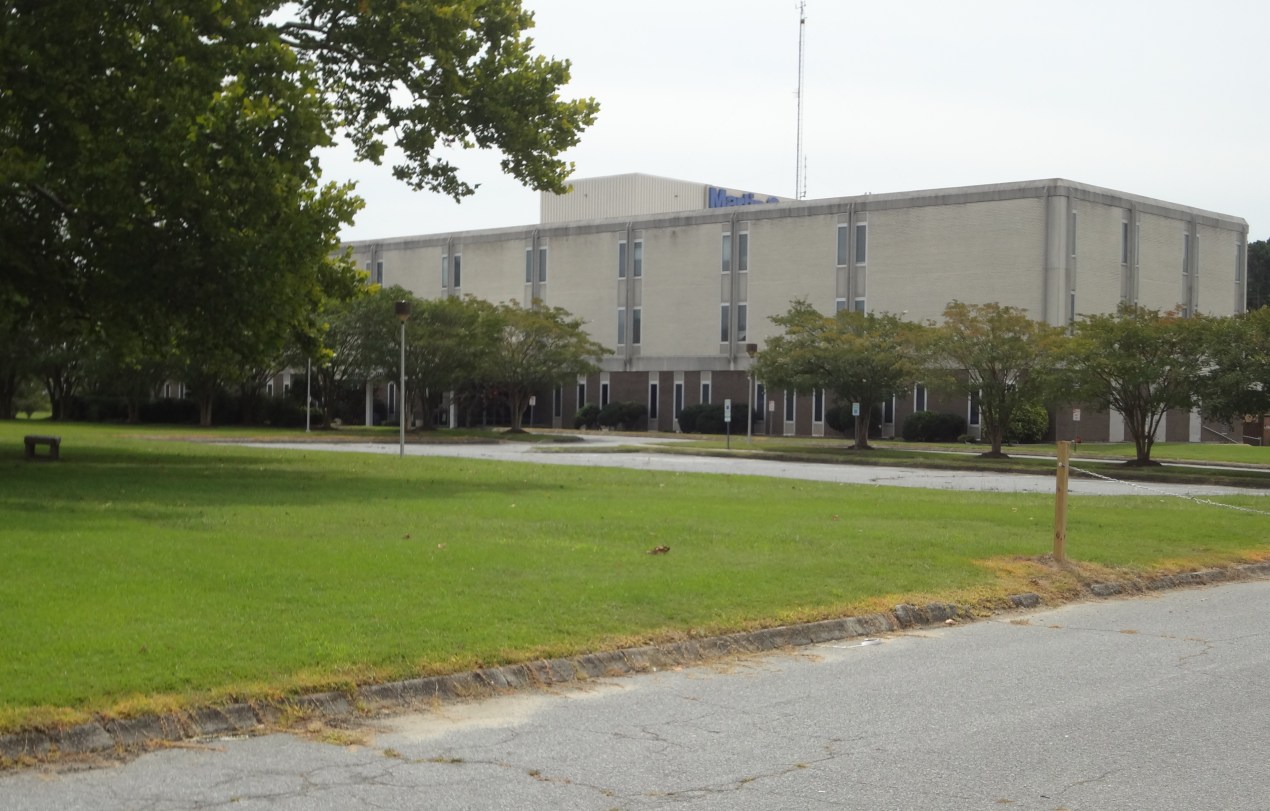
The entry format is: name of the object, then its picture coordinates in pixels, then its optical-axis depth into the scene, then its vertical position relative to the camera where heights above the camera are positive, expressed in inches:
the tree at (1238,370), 1525.6 +38.7
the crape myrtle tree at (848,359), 2031.3 +58.5
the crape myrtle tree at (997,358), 1854.1 +59.0
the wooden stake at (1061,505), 630.5 -47.1
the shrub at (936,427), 2498.8 -48.6
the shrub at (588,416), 3006.9 -46.7
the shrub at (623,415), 2960.1 -42.0
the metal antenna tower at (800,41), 3112.7 +812.4
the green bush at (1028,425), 2416.3 -41.2
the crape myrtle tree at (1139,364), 1642.5 +47.0
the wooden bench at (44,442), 1015.0 -42.5
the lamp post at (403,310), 1478.3 +88.6
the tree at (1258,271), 4069.9 +399.1
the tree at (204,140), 816.9 +151.5
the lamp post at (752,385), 2144.7 +23.5
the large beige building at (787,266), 2517.2 +270.9
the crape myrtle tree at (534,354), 2527.1 +74.0
